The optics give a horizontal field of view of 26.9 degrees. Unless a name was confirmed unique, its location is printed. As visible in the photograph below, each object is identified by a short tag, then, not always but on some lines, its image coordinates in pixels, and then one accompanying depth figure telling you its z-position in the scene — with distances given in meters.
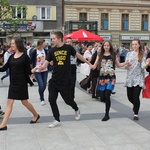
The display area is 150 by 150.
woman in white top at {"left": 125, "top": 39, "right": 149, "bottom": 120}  6.60
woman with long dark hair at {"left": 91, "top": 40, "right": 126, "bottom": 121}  6.59
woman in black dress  5.85
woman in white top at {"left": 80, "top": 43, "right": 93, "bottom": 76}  9.95
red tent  17.58
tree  23.00
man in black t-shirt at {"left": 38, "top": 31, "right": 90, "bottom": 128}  6.02
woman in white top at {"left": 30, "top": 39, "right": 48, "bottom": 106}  8.22
